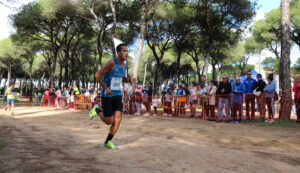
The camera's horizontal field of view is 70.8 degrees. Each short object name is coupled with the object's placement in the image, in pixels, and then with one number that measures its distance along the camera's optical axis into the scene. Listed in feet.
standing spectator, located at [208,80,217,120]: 30.66
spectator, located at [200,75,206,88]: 34.12
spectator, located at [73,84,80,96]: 50.70
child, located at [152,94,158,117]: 38.33
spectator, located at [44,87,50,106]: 60.59
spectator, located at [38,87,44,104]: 68.28
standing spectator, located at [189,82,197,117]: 33.95
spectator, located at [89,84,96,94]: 48.91
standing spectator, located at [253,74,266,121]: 28.09
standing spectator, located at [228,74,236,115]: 29.14
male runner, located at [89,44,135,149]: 12.11
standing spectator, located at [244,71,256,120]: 29.12
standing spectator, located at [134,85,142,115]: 39.32
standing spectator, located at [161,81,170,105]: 39.13
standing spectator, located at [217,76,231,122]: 29.01
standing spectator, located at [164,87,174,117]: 36.83
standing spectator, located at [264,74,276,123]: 26.71
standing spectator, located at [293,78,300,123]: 26.21
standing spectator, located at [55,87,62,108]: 55.31
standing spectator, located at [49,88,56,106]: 59.62
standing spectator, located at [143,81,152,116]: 39.32
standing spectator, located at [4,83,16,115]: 36.60
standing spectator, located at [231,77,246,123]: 28.76
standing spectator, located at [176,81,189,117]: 35.32
